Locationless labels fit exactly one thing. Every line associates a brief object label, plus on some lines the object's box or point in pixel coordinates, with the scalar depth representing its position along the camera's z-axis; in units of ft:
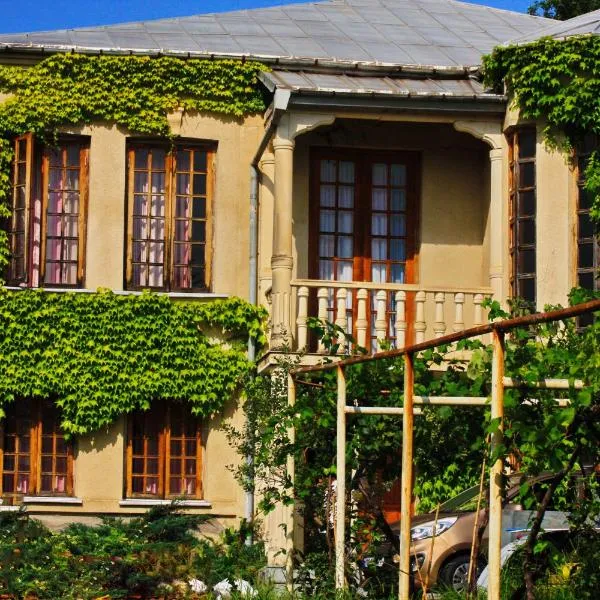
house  64.80
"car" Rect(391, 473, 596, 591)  49.24
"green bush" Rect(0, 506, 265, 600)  48.78
